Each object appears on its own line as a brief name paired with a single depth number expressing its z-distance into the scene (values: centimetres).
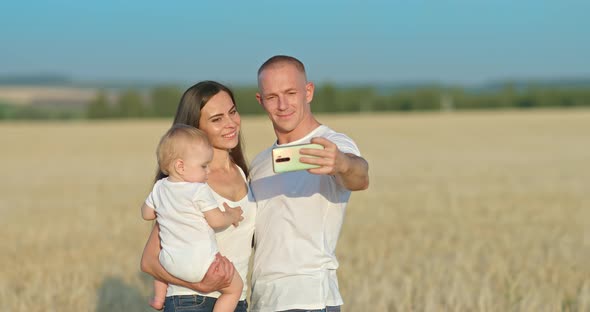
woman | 379
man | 376
